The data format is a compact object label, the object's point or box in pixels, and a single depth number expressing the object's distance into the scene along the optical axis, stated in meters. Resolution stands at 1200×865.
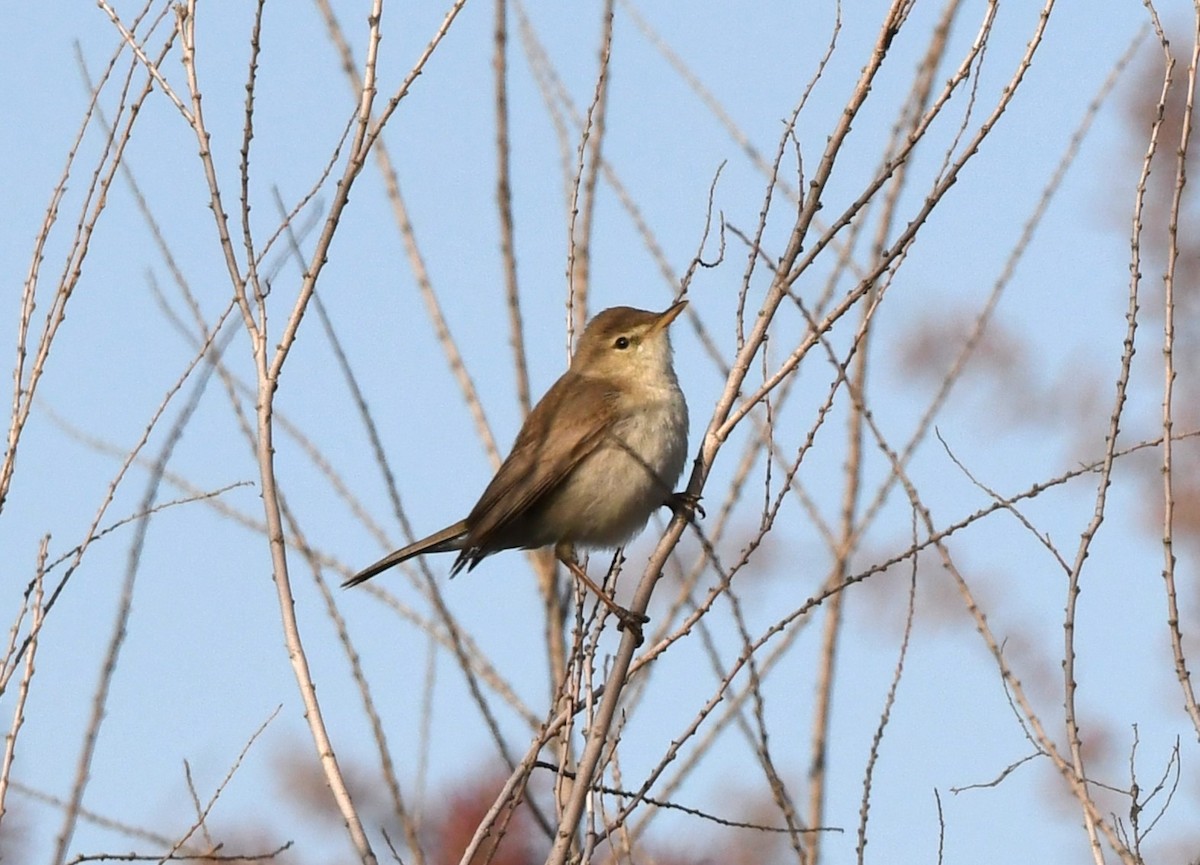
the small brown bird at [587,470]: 10.31
